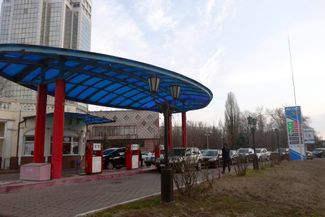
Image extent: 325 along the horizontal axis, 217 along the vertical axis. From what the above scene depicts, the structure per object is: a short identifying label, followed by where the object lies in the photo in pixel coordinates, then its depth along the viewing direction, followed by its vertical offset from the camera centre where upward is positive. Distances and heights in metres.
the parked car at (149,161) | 25.02 -0.94
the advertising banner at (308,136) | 40.19 +1.67
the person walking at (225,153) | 18.36 -0.26
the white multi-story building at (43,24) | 93.06 +43.71
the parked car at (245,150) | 33.83 -0.17
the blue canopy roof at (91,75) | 13.59 +4.53
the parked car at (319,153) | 56.84 -1.11
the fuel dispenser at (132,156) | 21.19 -0.42
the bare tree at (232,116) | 62.01 +7.28
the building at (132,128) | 69.81 +5.66
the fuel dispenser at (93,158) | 16.69 -0.40
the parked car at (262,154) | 34.93 -0.70
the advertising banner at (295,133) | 34.19 +1.75
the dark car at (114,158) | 23.55 -0.61
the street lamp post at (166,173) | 8.27 -0.70
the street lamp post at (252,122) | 22.76 +2.11
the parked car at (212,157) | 24.60 -0.68
